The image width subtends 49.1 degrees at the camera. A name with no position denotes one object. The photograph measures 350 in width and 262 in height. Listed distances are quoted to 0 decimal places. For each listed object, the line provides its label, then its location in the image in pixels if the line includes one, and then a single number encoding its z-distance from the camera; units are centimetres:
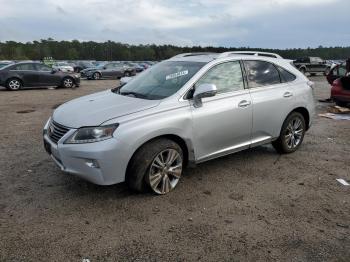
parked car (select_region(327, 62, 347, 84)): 1680
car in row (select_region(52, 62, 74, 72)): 3488
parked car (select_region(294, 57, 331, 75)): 3704
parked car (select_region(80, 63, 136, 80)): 3041
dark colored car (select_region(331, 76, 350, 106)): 1183
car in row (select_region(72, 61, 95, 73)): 4199
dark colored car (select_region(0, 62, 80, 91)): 1814
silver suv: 425
